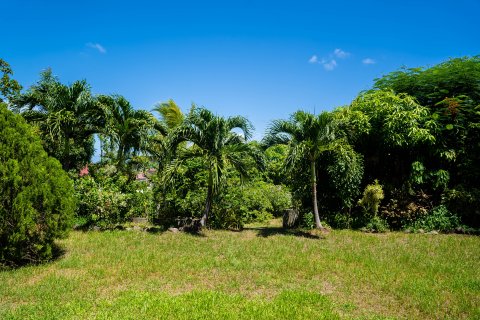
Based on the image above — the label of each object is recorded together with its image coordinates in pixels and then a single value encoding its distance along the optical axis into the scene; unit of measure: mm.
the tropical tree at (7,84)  20672
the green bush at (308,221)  12484
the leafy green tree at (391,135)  12125
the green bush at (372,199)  11922
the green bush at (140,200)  12383
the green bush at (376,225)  12078
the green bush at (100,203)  11398
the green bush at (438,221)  11945
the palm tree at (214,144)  11352
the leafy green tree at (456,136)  12133
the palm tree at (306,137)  11219
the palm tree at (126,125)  12812
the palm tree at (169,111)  18567
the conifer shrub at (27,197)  6848
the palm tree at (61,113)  12219
